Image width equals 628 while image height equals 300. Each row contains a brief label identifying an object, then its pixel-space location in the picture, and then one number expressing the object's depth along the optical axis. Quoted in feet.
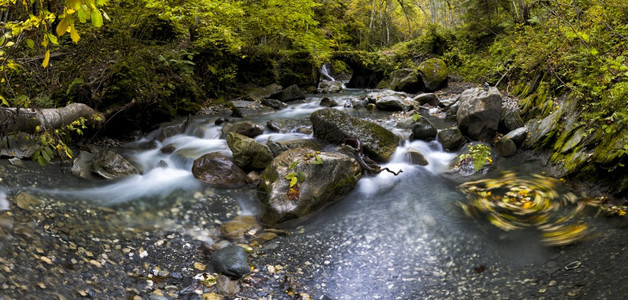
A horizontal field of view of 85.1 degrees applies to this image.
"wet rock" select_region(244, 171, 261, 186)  20.83
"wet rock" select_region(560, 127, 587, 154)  19.01
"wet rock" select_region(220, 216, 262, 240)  16.06
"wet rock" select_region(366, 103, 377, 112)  39.21
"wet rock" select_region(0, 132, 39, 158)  18.01
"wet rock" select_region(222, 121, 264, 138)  28.53
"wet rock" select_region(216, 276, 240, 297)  11.93
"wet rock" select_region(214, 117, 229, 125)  31.48
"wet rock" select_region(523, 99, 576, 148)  21.85
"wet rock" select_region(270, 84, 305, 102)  45.35
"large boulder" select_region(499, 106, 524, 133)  25.89
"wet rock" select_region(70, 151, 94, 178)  19.76
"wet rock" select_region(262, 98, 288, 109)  40.52
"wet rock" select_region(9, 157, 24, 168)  17.80
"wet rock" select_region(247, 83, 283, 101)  43.11
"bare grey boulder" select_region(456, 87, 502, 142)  25.55
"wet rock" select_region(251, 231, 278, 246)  15.47
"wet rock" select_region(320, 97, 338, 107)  42.73
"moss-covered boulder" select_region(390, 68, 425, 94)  51.08
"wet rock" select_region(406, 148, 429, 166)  24.17
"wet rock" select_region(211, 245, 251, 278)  12.89
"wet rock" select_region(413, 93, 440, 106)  39.96
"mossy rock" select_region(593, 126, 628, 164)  15.48
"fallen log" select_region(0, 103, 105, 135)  12.97
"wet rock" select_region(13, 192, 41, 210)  13.67
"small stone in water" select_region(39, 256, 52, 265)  10.61
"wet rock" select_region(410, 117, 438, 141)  27.30
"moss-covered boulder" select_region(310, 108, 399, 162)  24.39
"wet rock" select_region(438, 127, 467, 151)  25.62
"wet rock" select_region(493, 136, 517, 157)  23.50
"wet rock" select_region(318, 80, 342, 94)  56.47
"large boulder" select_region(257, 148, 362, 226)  17.58
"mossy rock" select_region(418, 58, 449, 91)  49.75
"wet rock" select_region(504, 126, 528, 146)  23.84
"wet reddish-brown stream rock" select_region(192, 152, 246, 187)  20.85
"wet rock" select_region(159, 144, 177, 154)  25.72
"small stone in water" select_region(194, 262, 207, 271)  13.31
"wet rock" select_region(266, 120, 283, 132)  30.67
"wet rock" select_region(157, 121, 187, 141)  28.13
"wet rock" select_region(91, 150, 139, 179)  20.45
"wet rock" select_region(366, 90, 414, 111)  37.83
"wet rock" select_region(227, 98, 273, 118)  35.80
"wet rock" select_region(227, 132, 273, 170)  21.75
